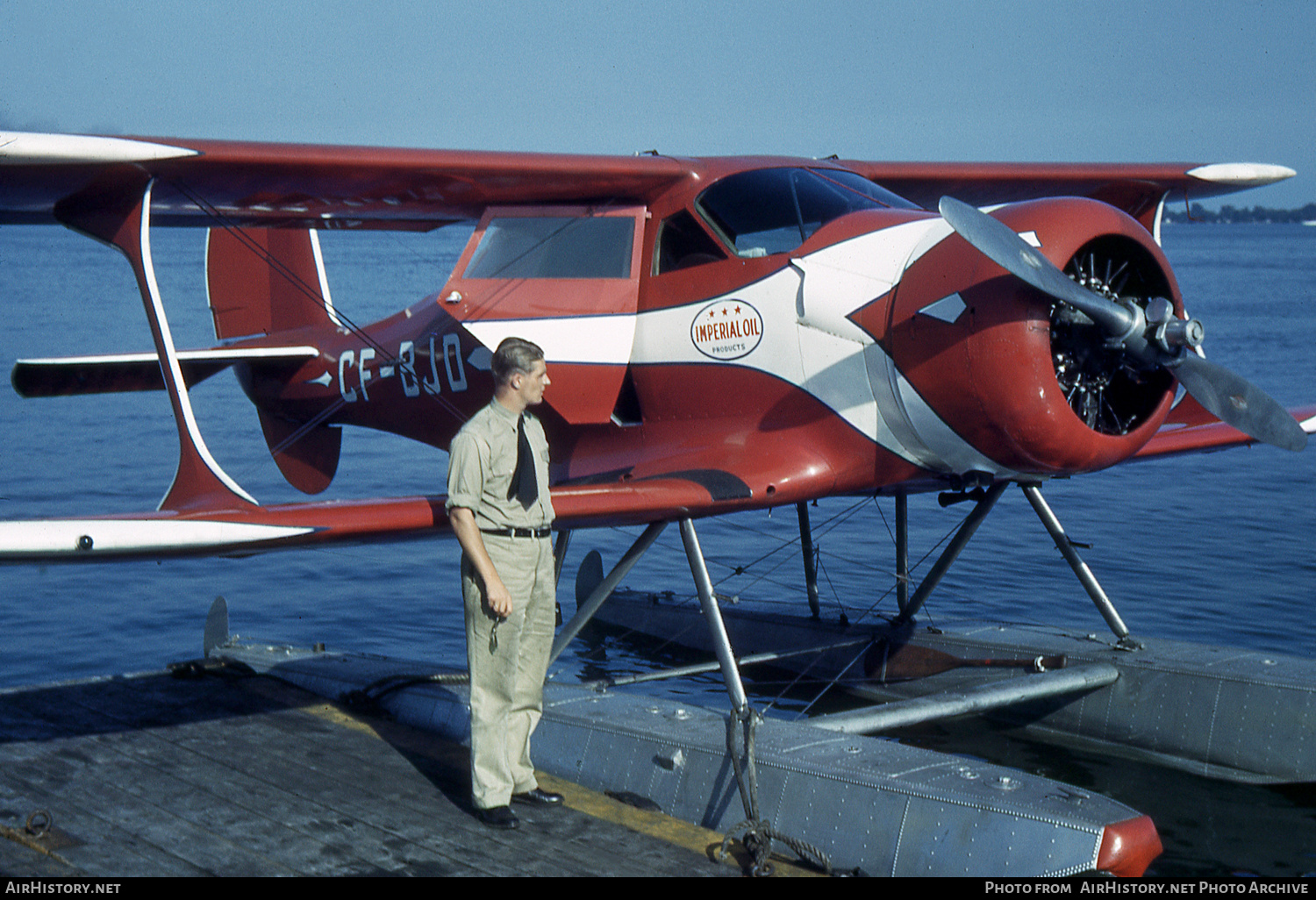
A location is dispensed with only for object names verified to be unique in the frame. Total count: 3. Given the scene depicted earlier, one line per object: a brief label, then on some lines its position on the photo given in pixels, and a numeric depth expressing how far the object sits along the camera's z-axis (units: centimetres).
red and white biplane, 547
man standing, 500
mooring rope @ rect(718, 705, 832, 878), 497
